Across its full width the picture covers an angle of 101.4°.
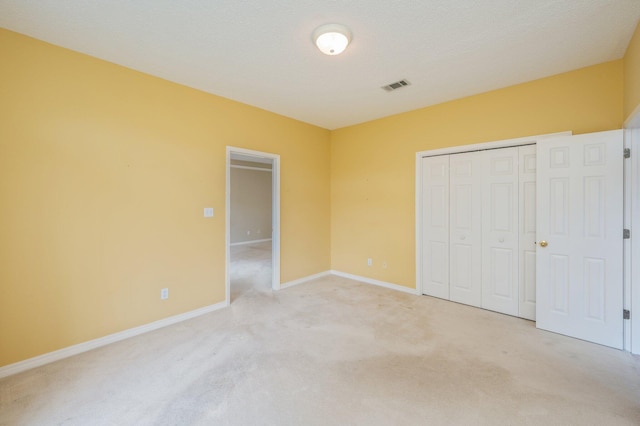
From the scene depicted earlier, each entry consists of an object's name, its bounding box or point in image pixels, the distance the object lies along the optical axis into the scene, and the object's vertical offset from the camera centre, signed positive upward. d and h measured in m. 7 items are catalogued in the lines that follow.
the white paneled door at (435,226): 3.83 -0.19
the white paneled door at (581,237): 2.55 -0.23
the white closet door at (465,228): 3.56 -0.20
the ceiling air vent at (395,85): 3.15 +1.59
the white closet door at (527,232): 3.14 -0.22
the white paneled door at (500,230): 3.28 -0.21
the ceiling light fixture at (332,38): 2.15 +1.49
